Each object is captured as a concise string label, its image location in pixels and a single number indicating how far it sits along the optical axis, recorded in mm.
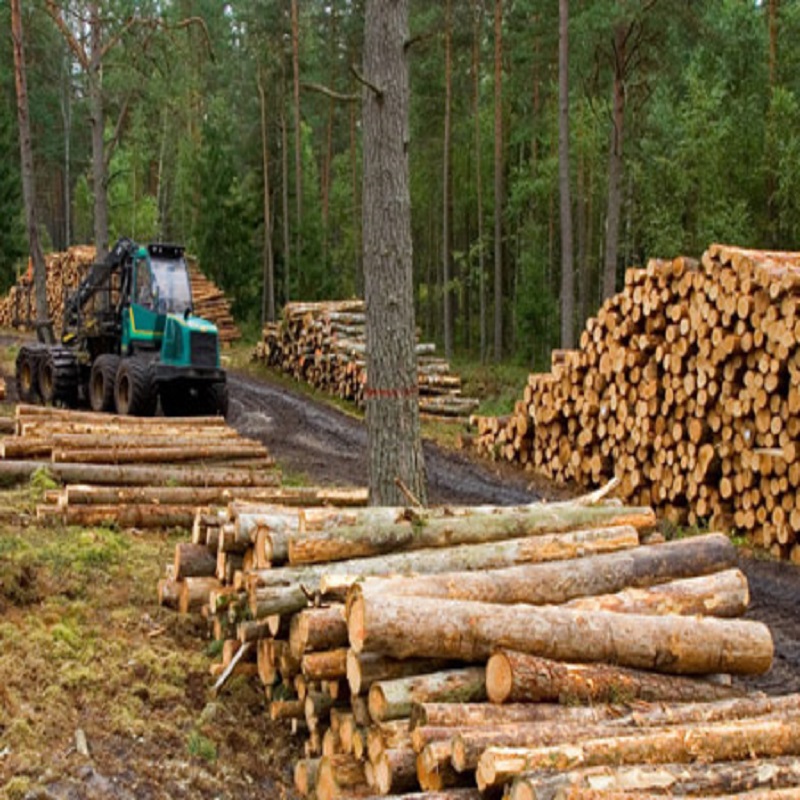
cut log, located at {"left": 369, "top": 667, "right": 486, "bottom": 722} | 4324
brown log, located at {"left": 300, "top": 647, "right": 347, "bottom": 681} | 4777
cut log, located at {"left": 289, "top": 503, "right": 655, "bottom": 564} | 5648
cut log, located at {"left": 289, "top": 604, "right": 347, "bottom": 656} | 4859
